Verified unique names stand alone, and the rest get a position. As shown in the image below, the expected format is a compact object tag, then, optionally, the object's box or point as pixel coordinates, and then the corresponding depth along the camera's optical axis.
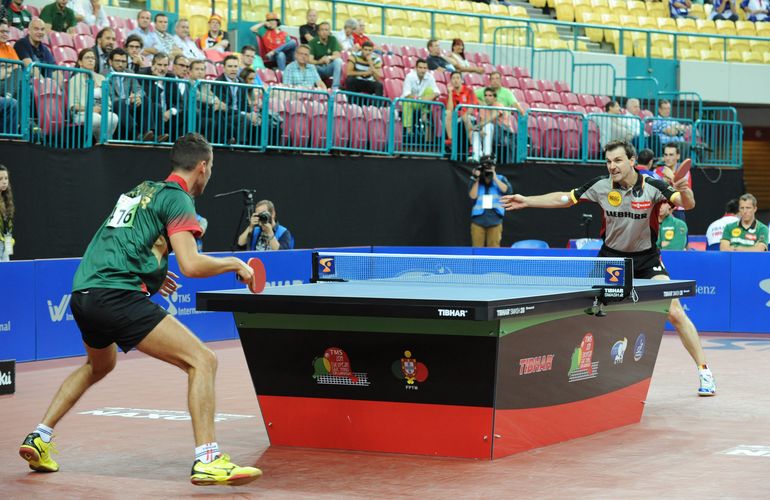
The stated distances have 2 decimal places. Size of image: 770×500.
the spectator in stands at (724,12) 30.42
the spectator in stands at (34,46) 14.69
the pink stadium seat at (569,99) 23.94
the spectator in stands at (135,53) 15.47
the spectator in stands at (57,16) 16.50
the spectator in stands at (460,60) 22.20
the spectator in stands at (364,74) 19.41
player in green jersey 6.48
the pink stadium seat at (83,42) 16.36
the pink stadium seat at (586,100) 24.19
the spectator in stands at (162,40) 17.22
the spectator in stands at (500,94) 20.81
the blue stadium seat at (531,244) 18.15
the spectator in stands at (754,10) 31.11
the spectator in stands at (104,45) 15.34
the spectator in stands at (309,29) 19.89
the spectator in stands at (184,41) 17.58
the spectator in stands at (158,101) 15.24
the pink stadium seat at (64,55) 15.79
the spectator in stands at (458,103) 19.80
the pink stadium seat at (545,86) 23.83
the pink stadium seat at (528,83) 23.61
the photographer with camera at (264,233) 14.91
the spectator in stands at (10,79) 13.64
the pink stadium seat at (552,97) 23.49
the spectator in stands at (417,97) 19.31
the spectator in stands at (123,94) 14.84
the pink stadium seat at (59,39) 15.95
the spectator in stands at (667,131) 22.62
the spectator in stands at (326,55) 19.30
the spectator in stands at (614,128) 21.98
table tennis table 7.25
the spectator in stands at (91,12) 17.28
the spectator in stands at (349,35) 20.62
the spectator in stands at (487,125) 19.95
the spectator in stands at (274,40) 19.44
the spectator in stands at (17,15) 16.06
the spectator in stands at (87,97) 14.40
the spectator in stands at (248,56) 18.08
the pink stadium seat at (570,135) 21.44
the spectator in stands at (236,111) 16.28
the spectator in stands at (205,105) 15.77
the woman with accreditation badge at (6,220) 12.52
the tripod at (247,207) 14.73
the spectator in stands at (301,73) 18.39
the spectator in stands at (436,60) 21.56
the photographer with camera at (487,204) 18.70
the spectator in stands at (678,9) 30.03
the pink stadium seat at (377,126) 18.52
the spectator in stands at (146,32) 17.03
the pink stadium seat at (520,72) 24.08
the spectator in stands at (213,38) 18.88
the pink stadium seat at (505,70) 23.70
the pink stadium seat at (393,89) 20.38
